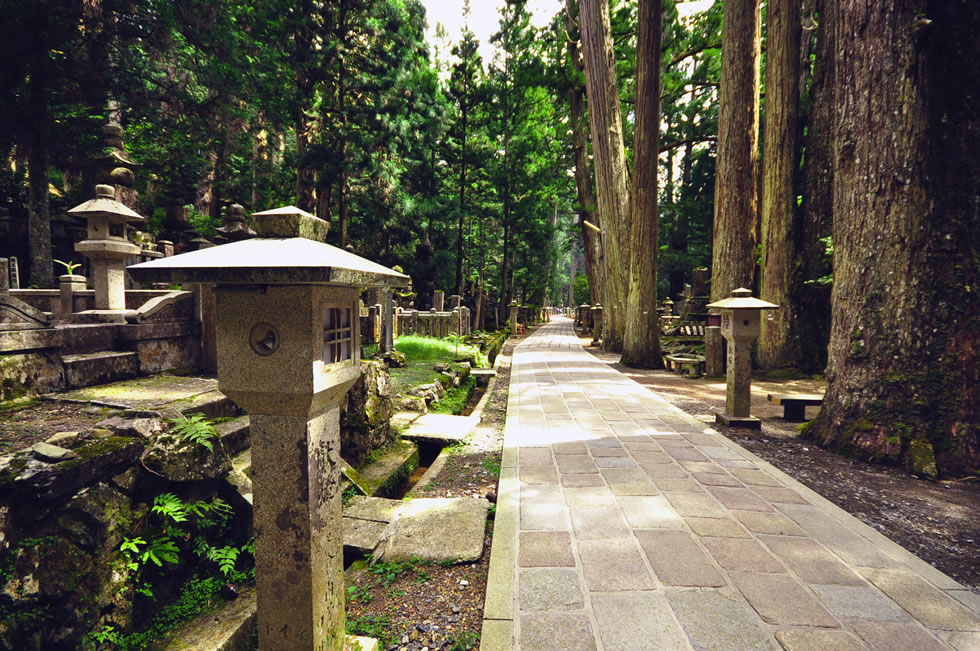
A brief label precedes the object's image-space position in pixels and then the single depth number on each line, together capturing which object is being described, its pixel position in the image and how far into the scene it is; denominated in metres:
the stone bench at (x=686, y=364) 9.80
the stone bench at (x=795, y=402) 5.75
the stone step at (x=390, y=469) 4.05
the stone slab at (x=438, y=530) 2.80
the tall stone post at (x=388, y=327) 9.55
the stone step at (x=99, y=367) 4.89
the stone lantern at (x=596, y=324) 17.62
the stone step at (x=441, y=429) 5.18
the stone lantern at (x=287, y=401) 1.71
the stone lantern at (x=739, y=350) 5.48
